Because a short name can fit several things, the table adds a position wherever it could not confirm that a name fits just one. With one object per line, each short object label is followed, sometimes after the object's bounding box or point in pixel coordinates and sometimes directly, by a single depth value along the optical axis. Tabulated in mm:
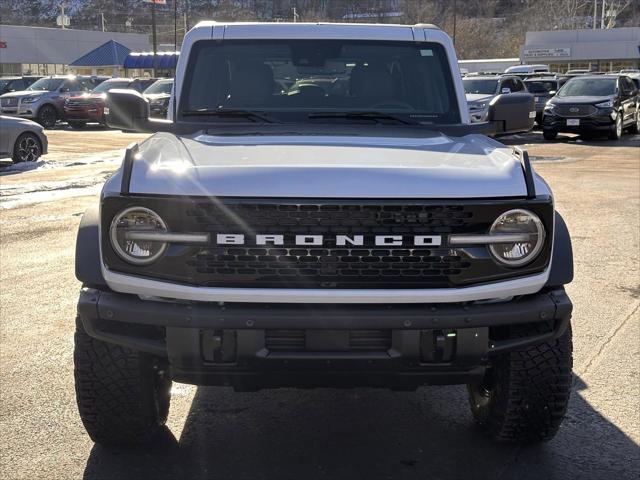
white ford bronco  3066
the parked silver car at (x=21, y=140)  14789
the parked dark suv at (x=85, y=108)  25891
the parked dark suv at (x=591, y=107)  21438
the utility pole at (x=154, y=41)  42975
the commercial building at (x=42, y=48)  67812
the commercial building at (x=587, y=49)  67688
